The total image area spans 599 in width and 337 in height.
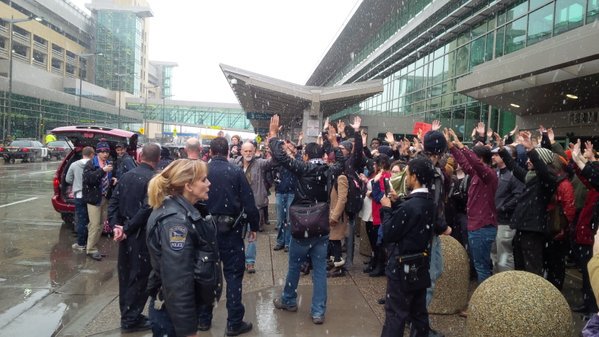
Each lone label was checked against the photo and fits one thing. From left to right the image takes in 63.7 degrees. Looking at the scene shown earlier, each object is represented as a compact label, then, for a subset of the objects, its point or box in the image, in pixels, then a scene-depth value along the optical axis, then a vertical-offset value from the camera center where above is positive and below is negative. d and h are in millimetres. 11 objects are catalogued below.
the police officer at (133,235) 4895 -980
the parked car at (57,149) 36312 -1061
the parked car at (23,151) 31625 -1158
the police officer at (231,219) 4816 -765
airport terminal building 10125 +3132
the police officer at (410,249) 4098 -844
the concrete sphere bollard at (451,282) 5383 -1444
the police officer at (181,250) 2875 -674
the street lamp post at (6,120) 33847 +992
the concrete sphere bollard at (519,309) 3742 -1216
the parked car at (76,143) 9664 -125
